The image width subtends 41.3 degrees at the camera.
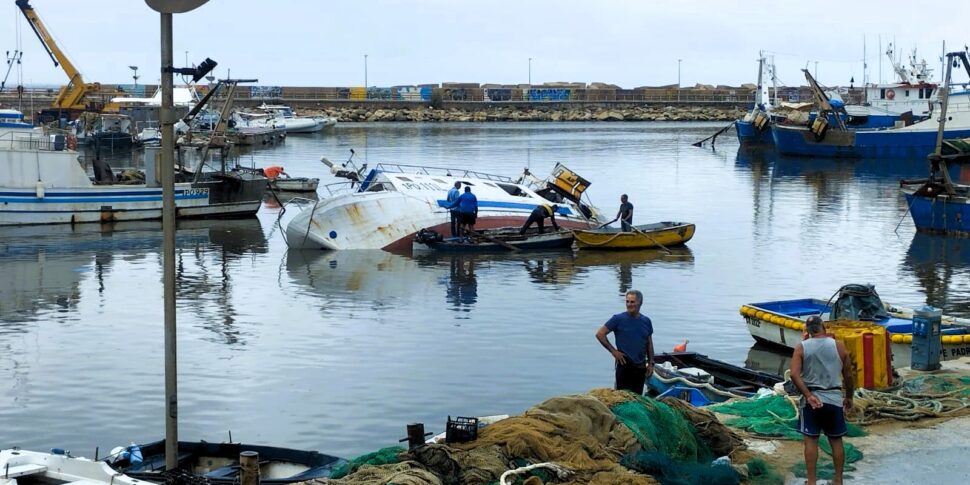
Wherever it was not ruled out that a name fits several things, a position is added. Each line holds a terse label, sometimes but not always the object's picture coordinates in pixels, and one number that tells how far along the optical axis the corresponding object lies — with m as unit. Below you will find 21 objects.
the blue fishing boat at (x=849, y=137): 71.00
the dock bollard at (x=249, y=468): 10.10
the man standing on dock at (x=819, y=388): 10.15
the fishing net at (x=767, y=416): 12.27
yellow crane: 64.00
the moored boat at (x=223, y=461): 11.74
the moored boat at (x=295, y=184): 49.75
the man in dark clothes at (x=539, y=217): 32.16
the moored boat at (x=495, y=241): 31.20
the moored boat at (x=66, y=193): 36.72
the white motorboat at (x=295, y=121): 108.62
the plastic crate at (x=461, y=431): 10.67
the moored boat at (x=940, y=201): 34.12
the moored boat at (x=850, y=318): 17.19
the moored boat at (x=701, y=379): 15.24
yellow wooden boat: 31.61
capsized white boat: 32.34
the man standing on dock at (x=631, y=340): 12.89
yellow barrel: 13.80
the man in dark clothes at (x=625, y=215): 31.64
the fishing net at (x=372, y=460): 10.44
